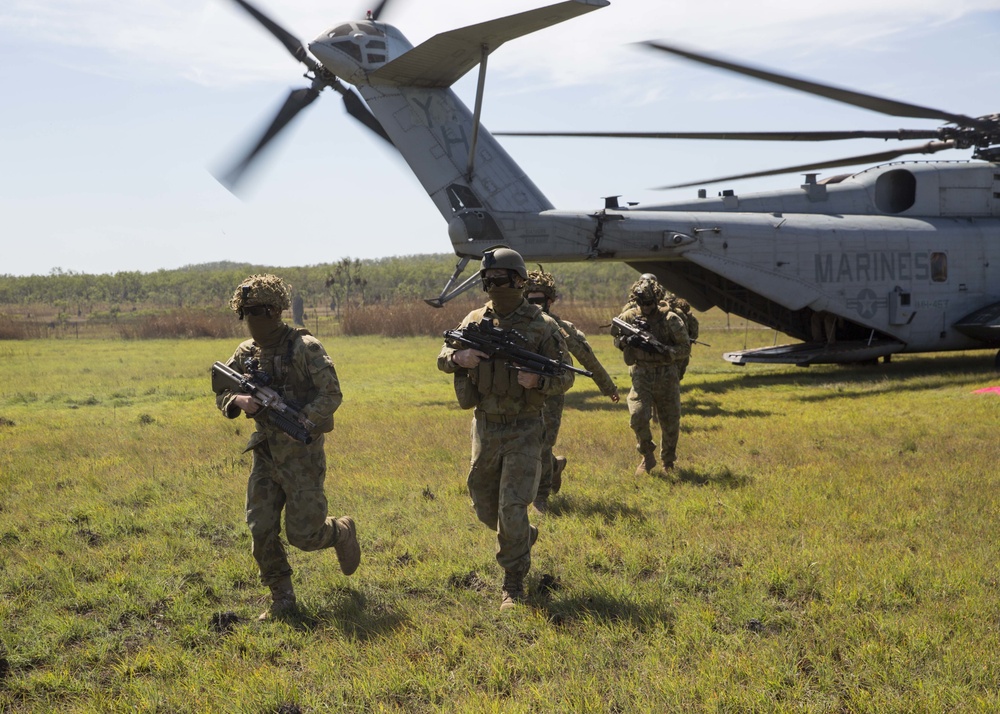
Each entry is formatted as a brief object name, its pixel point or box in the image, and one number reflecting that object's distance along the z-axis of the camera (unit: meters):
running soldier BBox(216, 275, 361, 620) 5.22
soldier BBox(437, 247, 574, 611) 5.31
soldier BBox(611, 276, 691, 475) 8.44
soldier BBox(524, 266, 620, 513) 7.39
